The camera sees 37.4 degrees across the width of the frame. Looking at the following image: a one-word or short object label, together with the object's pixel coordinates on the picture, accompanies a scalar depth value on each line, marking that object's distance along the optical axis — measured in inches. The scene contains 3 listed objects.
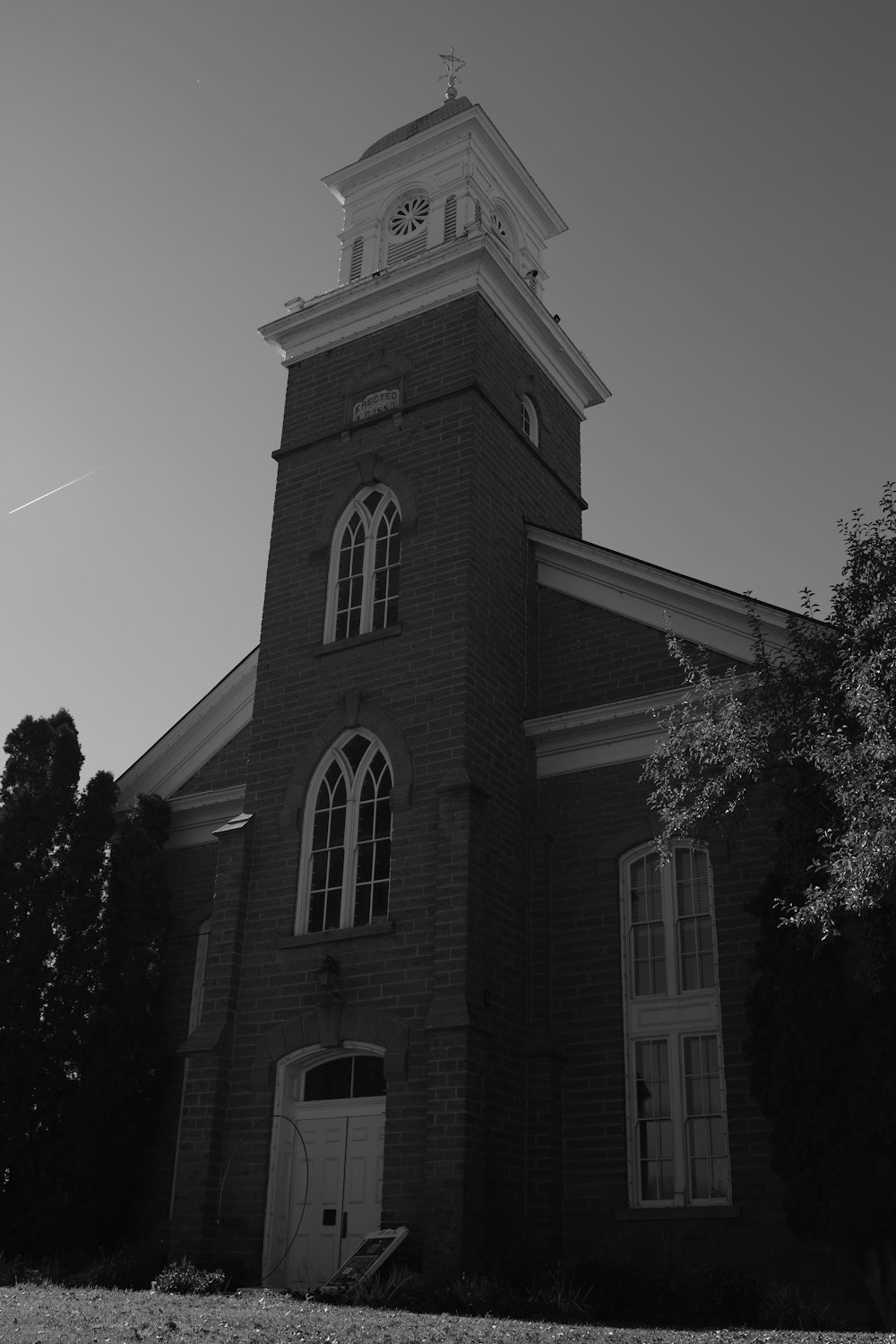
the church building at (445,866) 610.9
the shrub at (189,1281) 572.7
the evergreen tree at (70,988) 687.1
